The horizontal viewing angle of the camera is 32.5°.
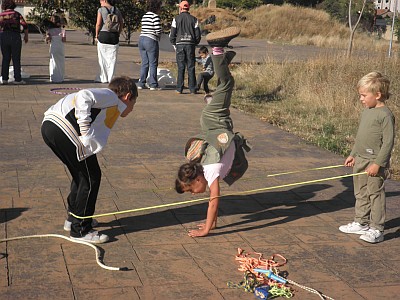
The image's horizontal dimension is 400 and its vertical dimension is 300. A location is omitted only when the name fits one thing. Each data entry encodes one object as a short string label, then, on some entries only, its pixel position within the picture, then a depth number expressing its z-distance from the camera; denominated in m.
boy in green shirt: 5.65
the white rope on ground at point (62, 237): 5.03
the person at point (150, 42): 13.83
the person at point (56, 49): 14.45
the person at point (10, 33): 13.48
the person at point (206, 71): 13.62
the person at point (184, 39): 13.55
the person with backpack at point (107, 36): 13.92
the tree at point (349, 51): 17.10
